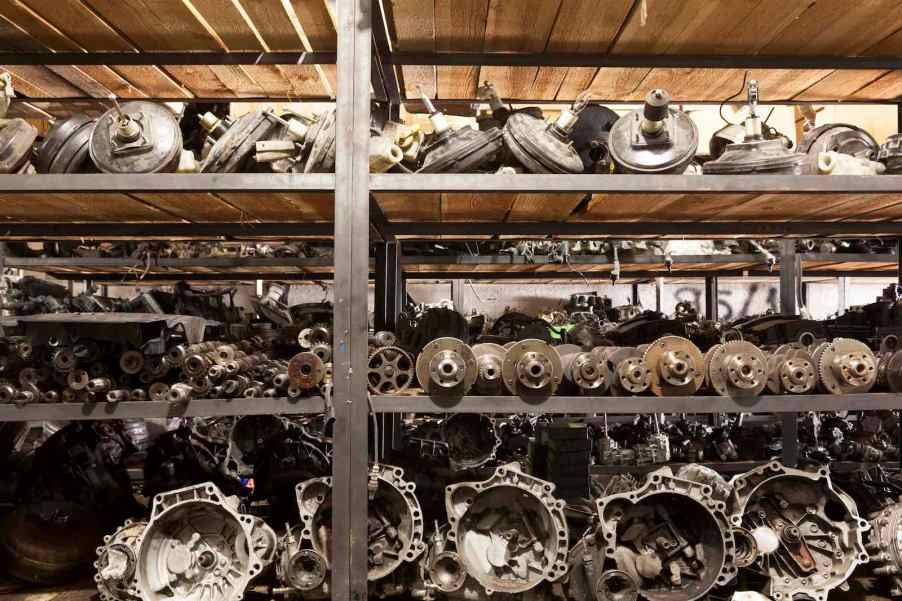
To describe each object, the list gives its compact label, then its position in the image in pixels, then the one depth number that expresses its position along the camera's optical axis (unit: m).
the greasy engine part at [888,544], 2.58
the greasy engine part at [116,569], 2.43
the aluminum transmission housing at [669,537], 2.46
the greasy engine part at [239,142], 2.44
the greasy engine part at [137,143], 2.40
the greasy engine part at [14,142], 2.42
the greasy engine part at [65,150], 2.48
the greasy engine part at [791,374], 2.52
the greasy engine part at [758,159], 2.43
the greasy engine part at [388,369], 2.53
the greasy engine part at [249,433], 3.61
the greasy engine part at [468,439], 3.96
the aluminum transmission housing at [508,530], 2.47
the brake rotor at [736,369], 2.47
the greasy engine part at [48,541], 2.86
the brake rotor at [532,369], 2.43
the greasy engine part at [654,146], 2.46
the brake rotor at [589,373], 2.53
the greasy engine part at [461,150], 2.43
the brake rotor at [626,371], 2.50
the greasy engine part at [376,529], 2.41
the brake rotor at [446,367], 2.40
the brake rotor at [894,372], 2.56
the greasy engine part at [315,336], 2.85
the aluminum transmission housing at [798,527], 2.57
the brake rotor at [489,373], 2.50
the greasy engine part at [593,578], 2.38
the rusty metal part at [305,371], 2.40
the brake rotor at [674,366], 2.49
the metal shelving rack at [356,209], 2.28
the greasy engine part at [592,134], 2.75
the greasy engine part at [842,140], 2.88
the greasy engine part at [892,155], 2.53
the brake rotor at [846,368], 2.52
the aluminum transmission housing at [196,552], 2.47
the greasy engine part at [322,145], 2.37
